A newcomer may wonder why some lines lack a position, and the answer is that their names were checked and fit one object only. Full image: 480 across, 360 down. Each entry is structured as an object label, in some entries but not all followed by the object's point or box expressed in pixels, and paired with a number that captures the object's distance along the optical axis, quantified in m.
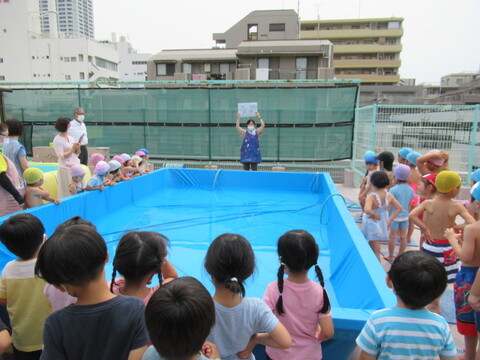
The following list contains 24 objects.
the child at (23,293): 1.86
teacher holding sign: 8.34
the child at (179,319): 0.99
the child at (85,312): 1.21
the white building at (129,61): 73.88
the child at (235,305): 1.48
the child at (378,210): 3.77
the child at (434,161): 3.87
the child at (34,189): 4.02
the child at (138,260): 1.58
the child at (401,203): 3.92
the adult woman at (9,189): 3.75
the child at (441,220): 2.79
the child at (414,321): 1.38
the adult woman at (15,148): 4.17
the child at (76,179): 5.07
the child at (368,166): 4.70
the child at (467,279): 2.14
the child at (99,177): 5.26
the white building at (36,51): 41.50
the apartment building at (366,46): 51.91
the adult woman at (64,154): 4.91
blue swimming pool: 2.81
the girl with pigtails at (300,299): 1.70
